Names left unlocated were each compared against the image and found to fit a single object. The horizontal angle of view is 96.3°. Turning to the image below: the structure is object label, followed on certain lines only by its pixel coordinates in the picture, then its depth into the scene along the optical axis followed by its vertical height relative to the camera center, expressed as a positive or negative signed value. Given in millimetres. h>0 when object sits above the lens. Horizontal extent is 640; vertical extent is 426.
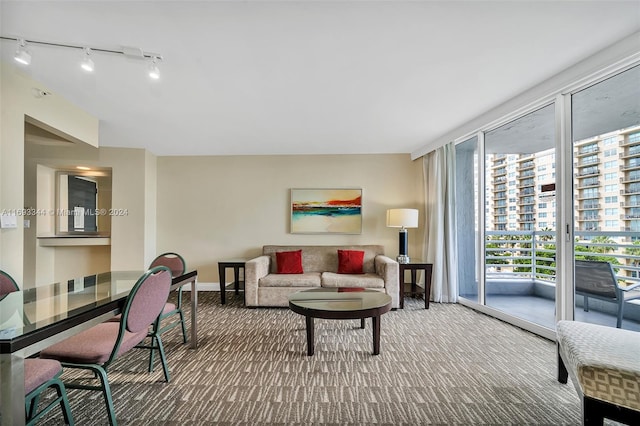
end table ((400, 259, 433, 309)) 3920 -887
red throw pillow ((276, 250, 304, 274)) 4352 -728
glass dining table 1048 -484
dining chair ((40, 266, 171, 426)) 1501 -730
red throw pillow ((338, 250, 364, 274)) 4336 -723
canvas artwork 4922 +58
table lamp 4285 -117
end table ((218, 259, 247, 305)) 4180 -801
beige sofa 3848 -914
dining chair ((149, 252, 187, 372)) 2290 -545
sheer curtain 4210 -238
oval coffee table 2410 -823
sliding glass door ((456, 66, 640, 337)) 2363 +141
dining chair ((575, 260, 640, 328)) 2438 -626
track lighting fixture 1959 +1176
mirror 4688 +216
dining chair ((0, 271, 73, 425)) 1228 -740
